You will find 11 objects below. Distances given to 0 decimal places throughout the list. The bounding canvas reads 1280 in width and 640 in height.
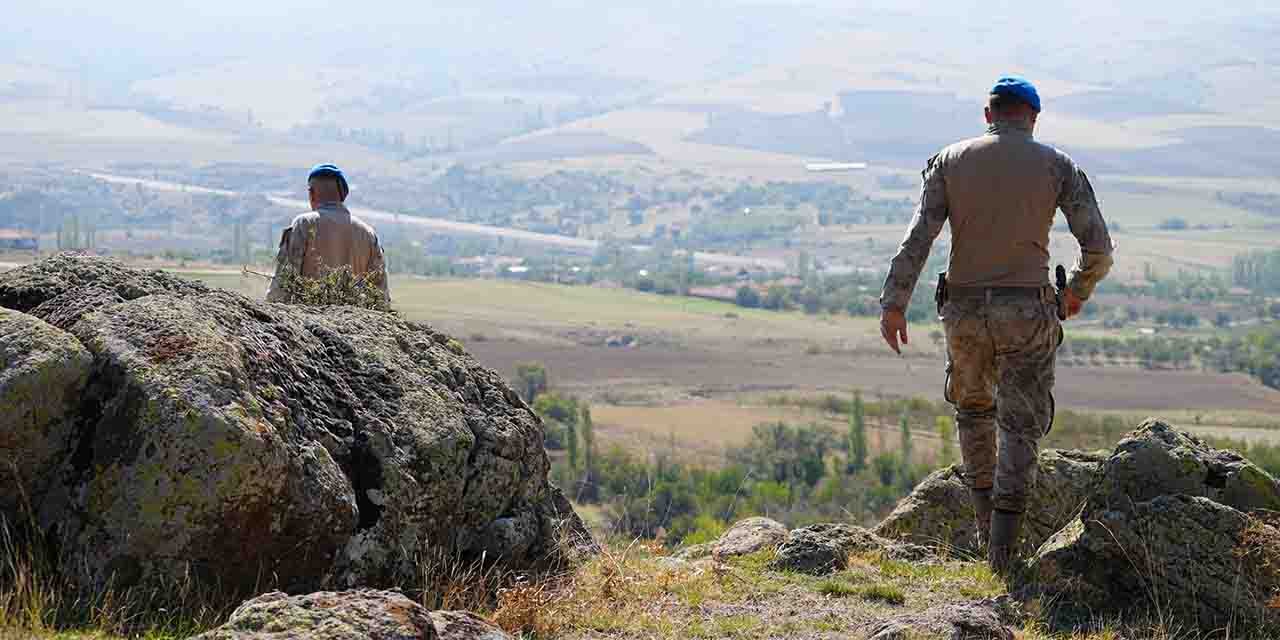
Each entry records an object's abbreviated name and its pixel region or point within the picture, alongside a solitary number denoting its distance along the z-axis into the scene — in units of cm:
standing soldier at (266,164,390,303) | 1064
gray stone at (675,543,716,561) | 969
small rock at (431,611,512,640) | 557
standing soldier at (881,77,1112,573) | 834
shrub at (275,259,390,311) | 969
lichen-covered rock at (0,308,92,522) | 600
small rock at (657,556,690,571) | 834
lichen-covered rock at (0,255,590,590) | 588
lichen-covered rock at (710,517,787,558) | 975
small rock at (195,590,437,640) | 503
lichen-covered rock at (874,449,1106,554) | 983
